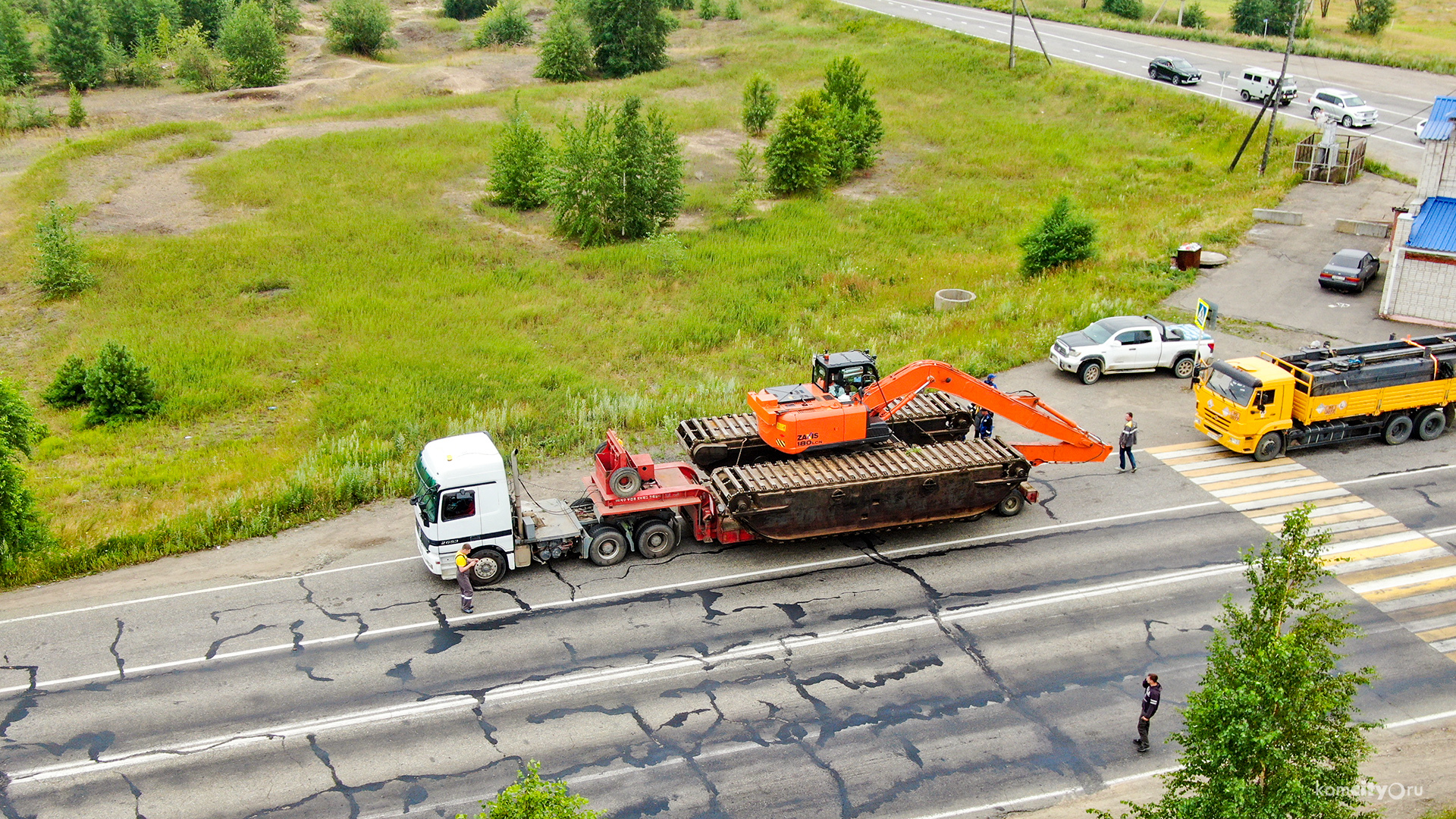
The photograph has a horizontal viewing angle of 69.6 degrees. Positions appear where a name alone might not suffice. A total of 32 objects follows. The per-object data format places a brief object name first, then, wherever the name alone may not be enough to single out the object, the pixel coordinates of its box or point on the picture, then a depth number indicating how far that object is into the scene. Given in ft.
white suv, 172.14
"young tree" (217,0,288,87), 230.68
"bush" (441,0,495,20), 321.73
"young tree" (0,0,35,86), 238.89
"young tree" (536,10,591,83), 232.53
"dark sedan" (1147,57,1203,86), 200.13
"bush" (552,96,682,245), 140.67
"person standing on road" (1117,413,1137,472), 82.48
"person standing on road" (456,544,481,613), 65.10
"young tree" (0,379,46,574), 67.51
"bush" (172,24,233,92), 232.53
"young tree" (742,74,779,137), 195.52
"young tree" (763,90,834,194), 161.68
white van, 187.42
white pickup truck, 99.76
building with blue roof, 107.65
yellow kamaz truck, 82.53
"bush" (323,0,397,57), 258.98
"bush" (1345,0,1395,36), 249.34
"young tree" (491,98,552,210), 155.94
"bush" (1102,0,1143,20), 282.77
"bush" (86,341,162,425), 93.86
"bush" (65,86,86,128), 195.21
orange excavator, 73.41
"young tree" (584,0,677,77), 236.63
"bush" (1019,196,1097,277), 127.85
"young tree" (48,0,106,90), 237.25
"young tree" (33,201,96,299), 119.44
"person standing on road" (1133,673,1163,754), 52.03
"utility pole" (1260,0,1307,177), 145.89
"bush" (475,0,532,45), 277.64
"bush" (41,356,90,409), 96.78
